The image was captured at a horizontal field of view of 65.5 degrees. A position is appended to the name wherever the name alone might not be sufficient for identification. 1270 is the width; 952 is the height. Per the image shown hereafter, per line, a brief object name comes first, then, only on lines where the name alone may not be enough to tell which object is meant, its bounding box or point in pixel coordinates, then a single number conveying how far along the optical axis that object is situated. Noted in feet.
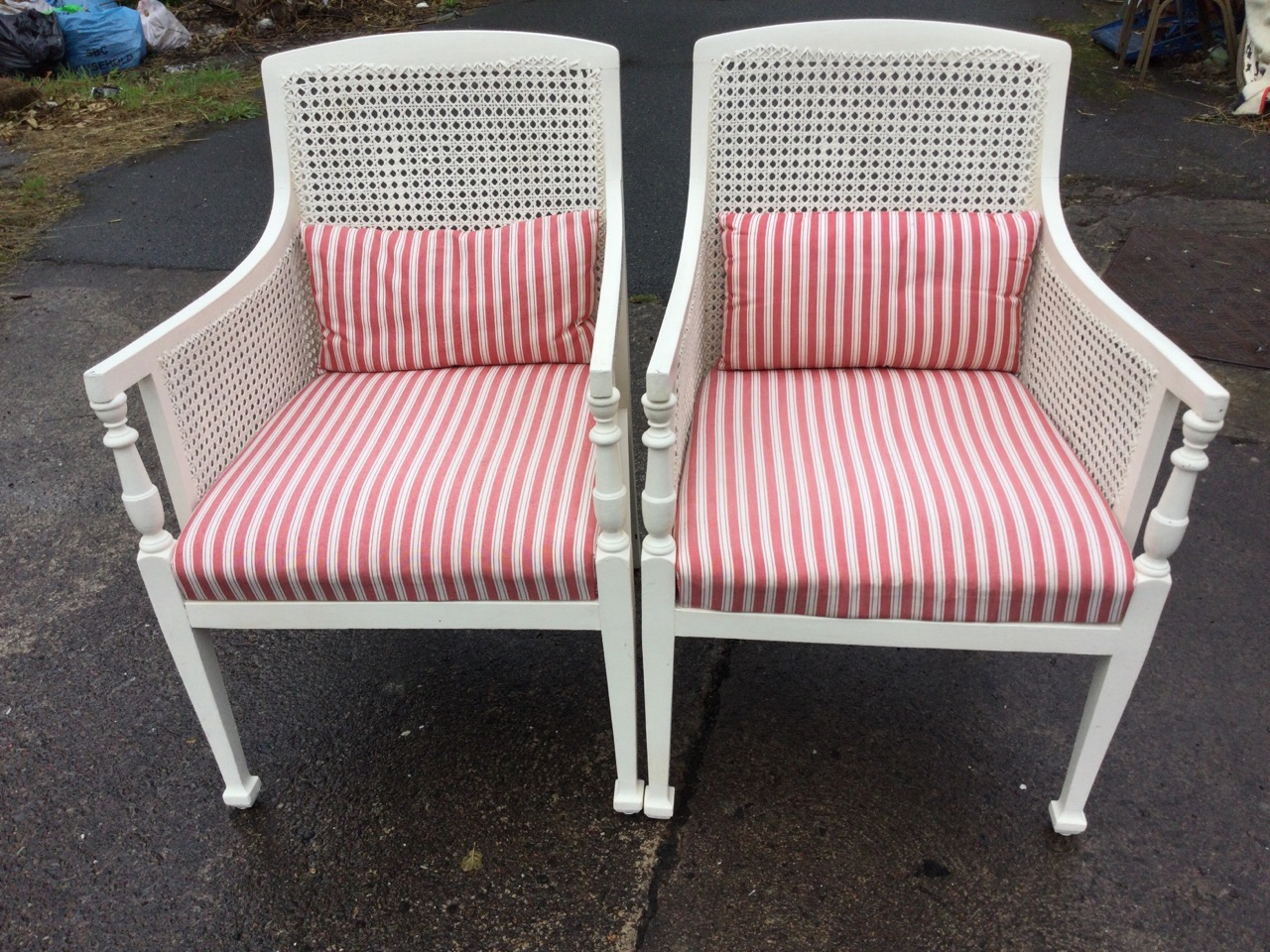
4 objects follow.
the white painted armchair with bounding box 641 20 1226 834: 4.47
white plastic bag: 21.27
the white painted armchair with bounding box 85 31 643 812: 4.64
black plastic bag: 18.71
